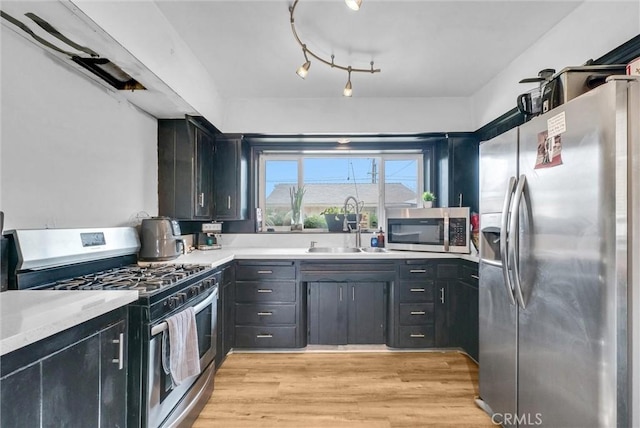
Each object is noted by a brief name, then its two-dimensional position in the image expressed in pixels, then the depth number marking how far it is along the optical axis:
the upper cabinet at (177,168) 2.65
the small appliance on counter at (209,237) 3.20
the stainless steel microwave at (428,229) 2.81
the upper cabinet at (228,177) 3.21
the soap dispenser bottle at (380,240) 3.38
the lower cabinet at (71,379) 0.82
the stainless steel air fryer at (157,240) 2.22
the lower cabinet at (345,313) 2.87
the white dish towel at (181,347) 1.49
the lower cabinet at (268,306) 2.80
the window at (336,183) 3.64
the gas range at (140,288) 1.33
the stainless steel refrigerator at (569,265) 1.05
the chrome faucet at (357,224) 3.40
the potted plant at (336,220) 3.54
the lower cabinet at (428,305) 2.83
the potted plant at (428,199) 3.26
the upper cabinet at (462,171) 3.25
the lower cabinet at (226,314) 2.53
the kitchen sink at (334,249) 3.32
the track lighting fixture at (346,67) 1.30
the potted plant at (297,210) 3.58
